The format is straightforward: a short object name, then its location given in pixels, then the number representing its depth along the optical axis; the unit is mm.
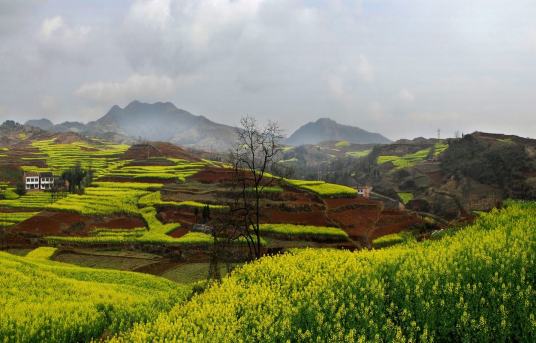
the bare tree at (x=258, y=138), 37656
